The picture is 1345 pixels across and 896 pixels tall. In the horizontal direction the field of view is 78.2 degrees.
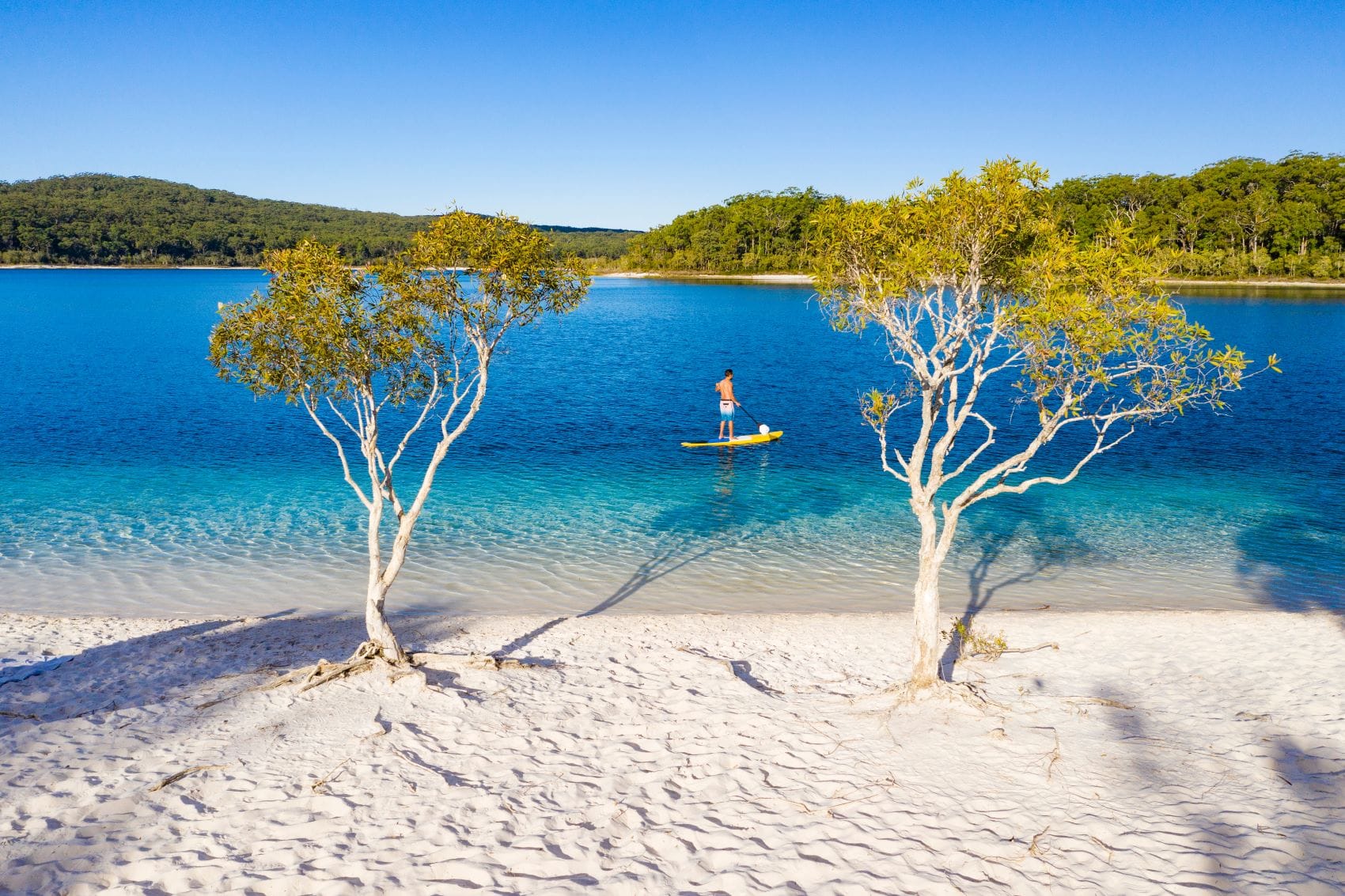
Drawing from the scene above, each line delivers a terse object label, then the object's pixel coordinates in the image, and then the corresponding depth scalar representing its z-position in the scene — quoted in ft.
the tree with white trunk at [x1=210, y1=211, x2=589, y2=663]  35.81
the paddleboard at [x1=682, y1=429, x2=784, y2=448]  97.71
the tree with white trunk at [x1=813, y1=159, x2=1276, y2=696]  32.78
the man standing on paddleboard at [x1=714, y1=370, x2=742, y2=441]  100.37
